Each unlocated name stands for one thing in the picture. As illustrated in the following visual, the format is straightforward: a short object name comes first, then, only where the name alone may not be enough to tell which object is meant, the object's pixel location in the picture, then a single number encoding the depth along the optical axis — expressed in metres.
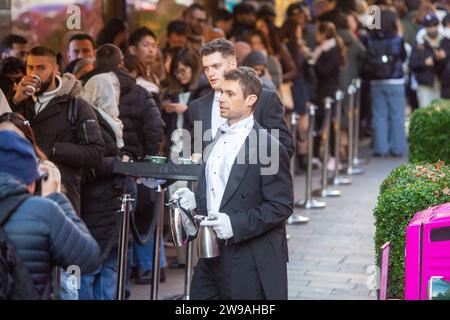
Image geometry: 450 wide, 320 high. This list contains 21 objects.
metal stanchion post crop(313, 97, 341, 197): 22.82
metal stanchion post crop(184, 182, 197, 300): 14.67
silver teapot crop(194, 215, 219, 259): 10.31
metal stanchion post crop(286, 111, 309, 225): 20.26
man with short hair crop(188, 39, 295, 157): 12.43
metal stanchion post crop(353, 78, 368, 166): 26.66
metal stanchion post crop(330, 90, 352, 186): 24.36
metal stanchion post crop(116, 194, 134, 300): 12.83
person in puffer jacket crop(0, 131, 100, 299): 8.07
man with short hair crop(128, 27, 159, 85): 17.16
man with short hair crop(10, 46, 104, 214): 13.24
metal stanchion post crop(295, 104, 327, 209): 21.62
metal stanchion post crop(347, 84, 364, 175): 25.73
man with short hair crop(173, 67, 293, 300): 10.47
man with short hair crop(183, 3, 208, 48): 21.78
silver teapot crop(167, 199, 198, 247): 10.71
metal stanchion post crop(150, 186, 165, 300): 13.87
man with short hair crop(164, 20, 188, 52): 20.30
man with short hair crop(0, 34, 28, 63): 14.43
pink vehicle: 9.96
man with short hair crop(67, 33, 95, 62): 16.58
